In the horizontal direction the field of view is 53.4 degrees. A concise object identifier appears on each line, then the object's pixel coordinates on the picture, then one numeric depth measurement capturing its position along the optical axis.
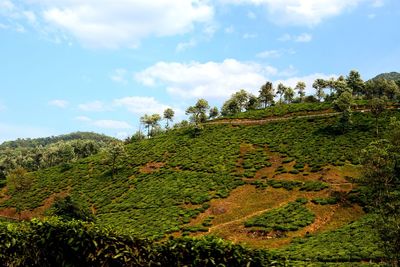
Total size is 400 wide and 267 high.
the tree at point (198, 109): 120.00
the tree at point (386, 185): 29.39
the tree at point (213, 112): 155.38
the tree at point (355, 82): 129.85
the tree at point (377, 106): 82.12
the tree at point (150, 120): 143.12
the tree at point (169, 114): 145.88
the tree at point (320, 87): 141.04
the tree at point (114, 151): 93.06
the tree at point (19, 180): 78.09
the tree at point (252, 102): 138.75
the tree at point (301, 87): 148.39
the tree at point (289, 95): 143.62
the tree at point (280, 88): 141.88
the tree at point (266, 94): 137.88
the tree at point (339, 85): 120.68
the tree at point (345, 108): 87.56
